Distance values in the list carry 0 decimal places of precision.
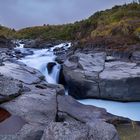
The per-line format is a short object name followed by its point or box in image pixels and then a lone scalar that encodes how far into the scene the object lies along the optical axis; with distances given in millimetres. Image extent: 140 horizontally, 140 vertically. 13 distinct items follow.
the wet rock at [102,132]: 5166
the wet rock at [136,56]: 13016
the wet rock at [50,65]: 14154
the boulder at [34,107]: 6818
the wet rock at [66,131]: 4998
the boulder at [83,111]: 8109
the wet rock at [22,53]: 19267
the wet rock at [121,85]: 11457
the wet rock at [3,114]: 6758
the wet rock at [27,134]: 5610
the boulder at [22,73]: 10135
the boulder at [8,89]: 7434
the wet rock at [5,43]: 25660
